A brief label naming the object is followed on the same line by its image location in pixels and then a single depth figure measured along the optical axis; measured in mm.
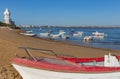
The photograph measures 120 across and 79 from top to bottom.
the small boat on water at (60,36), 23143
